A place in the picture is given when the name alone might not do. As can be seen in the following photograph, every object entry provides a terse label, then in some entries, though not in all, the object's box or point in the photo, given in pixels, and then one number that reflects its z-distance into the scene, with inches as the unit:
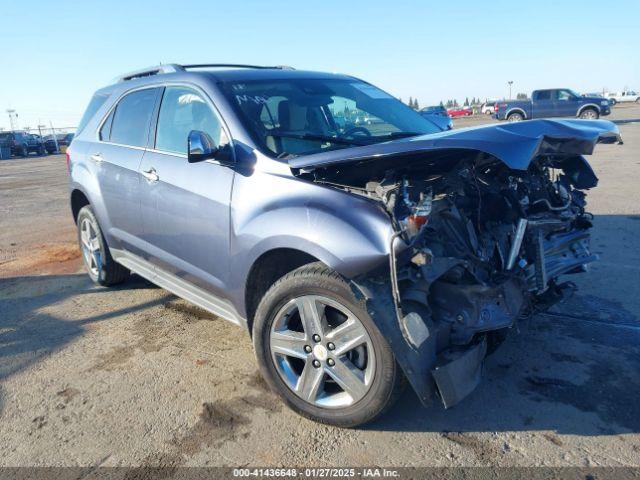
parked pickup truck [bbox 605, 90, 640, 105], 3081.9
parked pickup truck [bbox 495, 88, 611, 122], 1144.8
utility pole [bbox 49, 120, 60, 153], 1561.8
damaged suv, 102.3
